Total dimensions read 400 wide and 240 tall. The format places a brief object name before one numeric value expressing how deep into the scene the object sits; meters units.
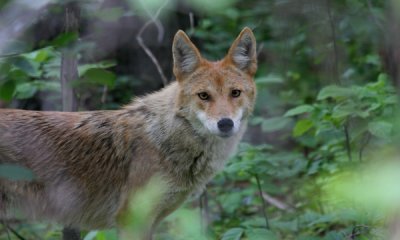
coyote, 10.65
